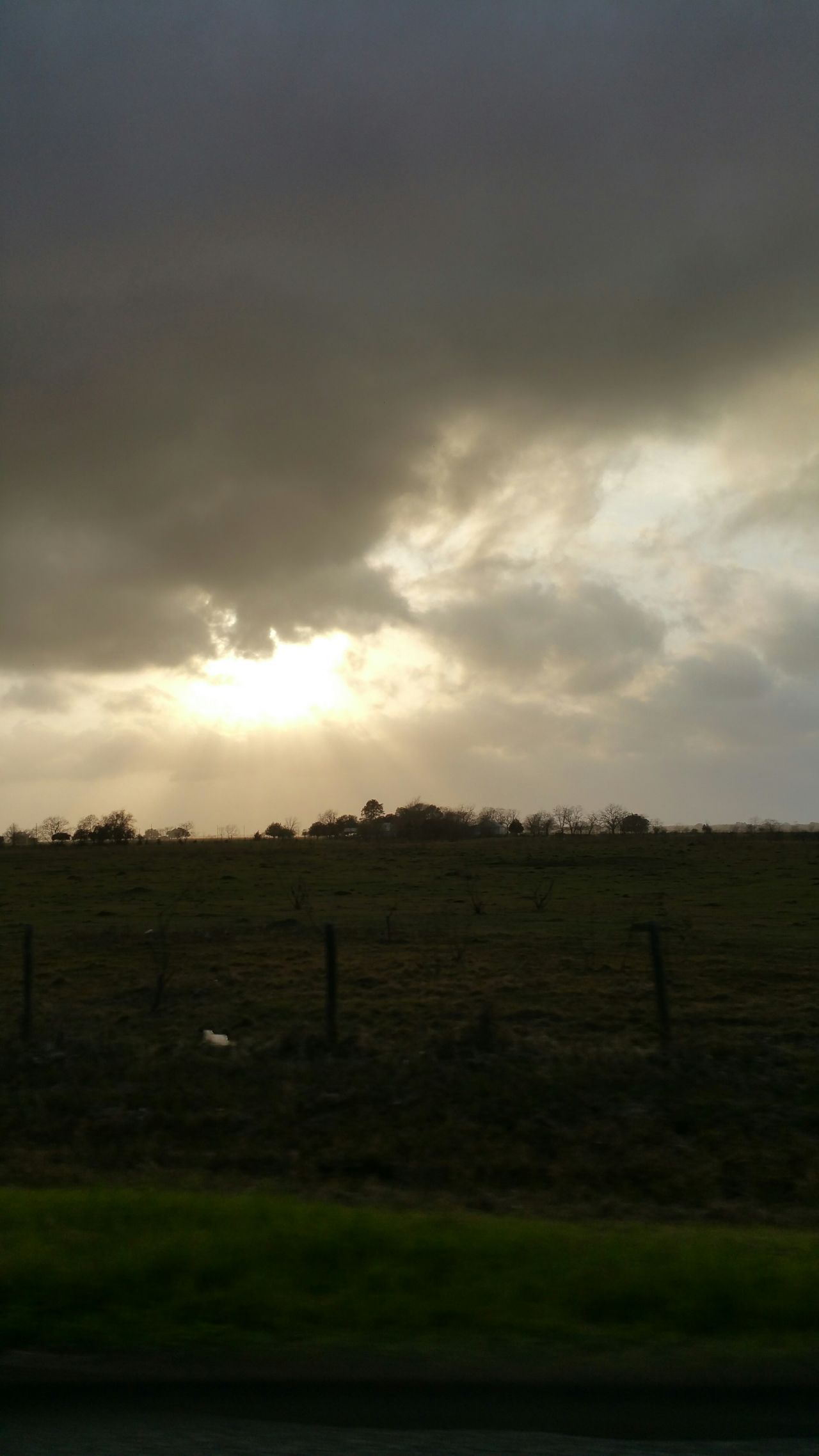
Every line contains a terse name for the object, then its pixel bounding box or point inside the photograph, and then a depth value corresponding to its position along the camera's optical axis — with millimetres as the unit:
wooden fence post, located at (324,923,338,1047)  15273
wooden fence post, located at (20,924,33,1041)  16234
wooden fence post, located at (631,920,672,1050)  15031
